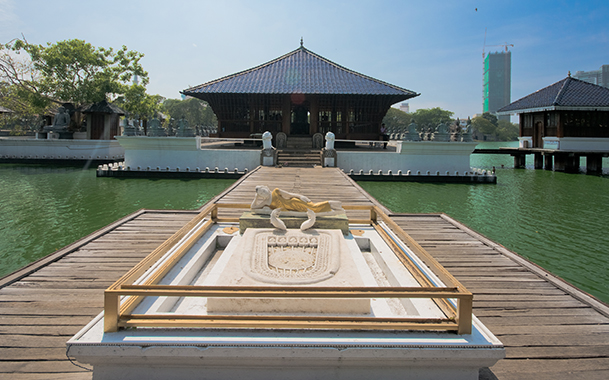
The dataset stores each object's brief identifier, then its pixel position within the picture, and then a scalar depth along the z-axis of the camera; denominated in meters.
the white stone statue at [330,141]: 16.06
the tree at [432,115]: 75.38
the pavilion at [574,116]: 22.70
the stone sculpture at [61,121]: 25.20
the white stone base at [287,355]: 2.39
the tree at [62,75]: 25.38
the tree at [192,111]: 67.94
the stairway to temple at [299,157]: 16.38
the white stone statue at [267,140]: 15.89
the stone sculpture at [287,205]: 4.87
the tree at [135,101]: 28.69
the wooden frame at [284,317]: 2.50
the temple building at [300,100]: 19.42
